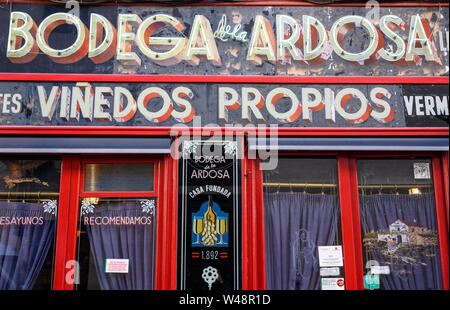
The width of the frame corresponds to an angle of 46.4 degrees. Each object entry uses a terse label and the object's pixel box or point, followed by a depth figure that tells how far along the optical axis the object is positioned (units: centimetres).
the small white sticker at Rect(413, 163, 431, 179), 676
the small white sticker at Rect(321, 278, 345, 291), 638
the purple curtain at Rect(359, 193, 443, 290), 652
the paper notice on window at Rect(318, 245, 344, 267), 646
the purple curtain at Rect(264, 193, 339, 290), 645
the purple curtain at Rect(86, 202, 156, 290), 639
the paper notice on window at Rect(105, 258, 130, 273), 641
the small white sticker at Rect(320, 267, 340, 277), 644
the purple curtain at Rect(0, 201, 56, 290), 639
